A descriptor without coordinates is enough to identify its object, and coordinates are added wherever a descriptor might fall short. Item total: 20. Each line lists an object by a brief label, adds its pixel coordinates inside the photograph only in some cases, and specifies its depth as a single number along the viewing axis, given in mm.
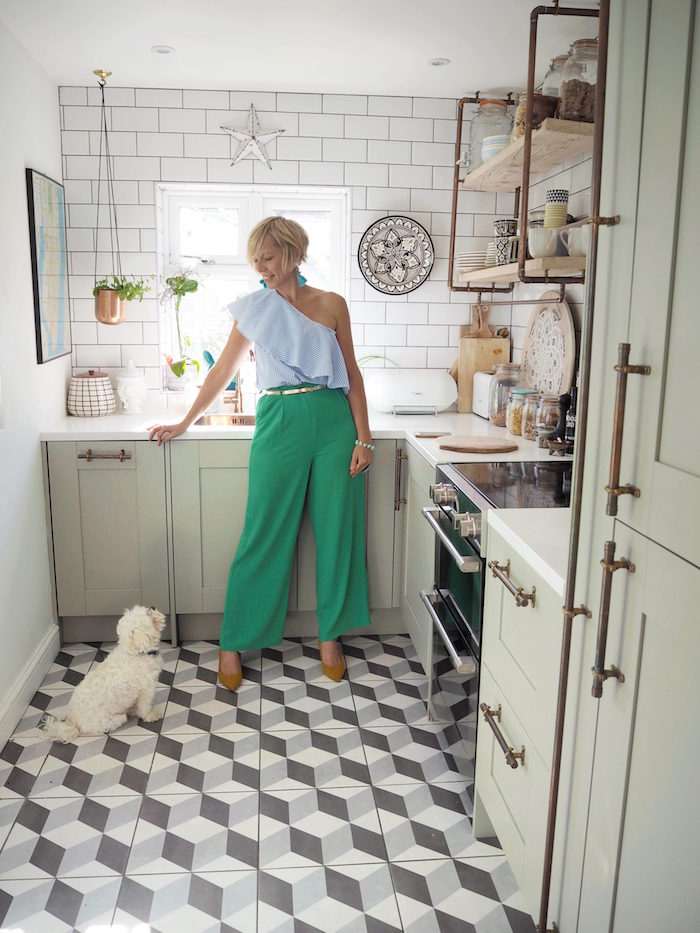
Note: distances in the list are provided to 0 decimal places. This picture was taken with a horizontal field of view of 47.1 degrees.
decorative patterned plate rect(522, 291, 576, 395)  2961
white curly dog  2613
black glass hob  2074
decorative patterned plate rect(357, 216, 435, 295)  3623
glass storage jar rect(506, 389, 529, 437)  3076
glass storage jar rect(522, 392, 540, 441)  2961
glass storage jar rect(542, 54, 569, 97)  2451
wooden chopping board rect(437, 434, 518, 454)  2686
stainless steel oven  2082
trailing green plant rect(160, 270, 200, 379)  3561
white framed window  3689
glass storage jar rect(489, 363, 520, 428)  3312
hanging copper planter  3396
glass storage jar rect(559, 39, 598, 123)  2352
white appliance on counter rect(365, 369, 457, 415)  3447
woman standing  2846
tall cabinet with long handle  1074
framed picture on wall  2998
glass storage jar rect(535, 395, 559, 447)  2850
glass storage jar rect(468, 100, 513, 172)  3234
